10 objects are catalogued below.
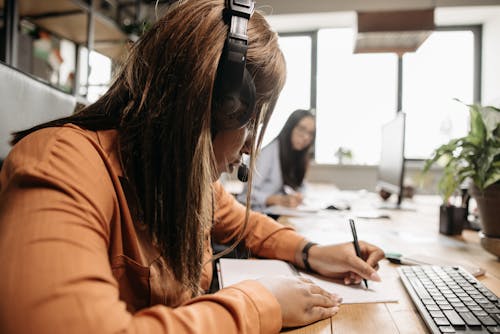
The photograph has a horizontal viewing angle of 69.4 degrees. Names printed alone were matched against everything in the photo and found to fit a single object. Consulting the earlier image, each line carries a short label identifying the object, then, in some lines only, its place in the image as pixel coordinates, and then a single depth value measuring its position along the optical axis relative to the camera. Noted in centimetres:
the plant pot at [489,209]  96
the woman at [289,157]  253
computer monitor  193
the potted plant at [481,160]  97
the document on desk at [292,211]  166
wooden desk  52
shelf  235
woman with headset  35
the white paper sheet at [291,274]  64
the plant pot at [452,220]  130
